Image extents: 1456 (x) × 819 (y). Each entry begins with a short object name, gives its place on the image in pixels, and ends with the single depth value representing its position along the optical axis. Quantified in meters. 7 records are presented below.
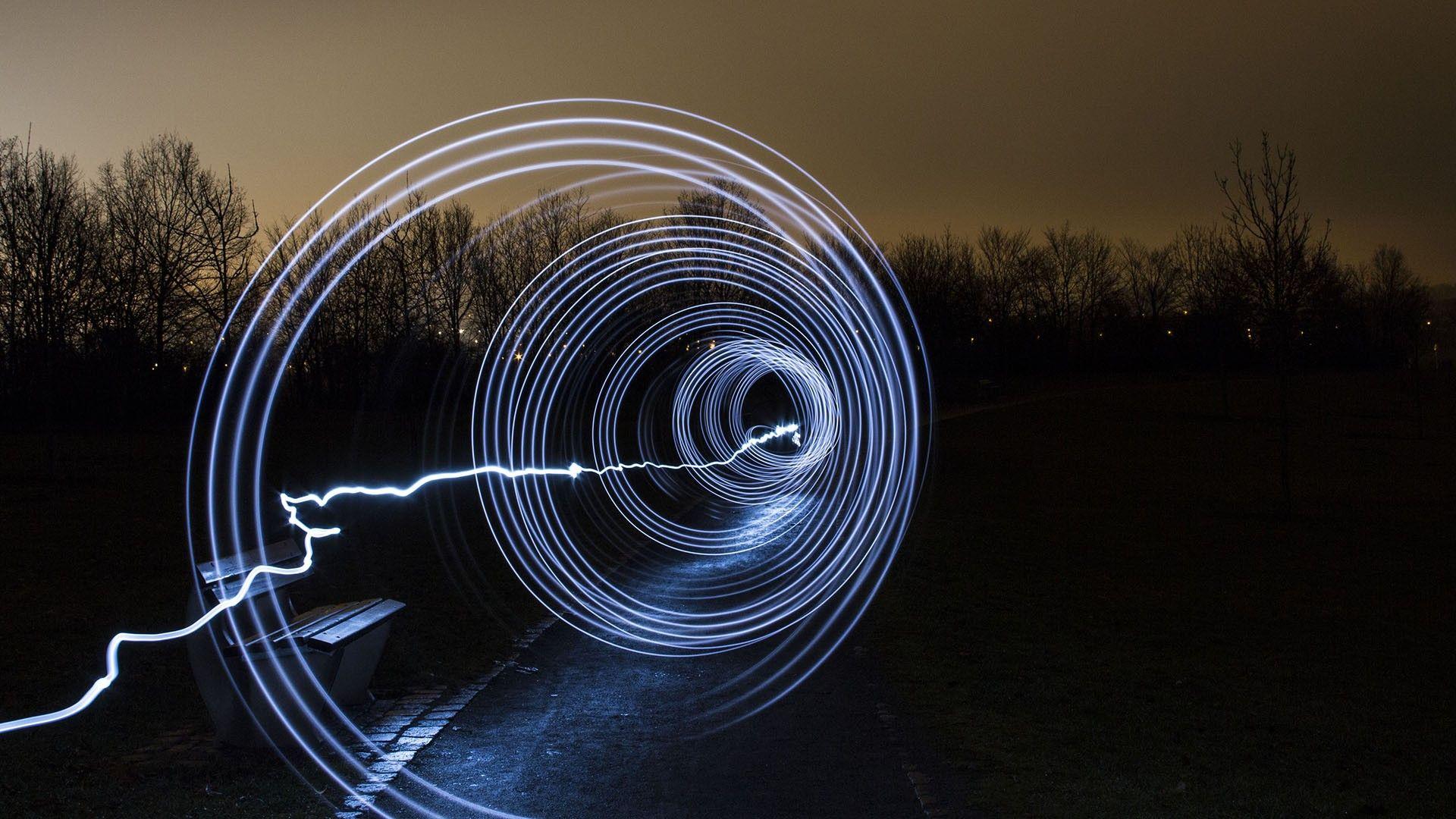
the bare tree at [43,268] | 19.34
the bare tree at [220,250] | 21.70
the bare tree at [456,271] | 26.41
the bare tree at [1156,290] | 86.88
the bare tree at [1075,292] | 84.88
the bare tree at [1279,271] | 15.69
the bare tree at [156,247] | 23.06
